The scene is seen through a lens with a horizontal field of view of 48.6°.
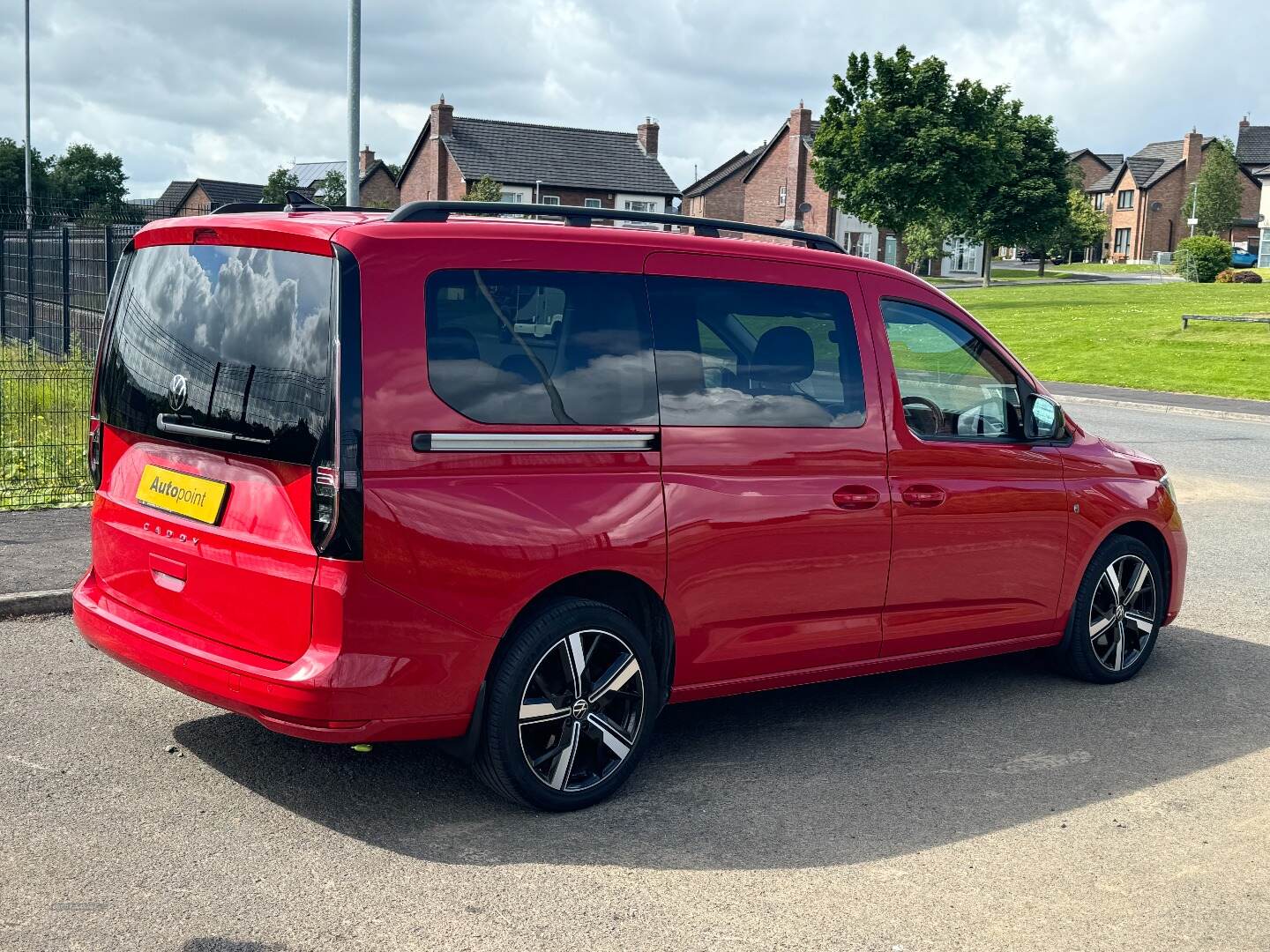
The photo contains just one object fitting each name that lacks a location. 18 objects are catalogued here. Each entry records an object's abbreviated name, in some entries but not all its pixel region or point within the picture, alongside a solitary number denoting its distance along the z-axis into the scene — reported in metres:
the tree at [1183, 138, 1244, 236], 98.62
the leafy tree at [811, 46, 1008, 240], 54.28
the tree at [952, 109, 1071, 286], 67.94
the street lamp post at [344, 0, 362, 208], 12.30
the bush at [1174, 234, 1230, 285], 64.62
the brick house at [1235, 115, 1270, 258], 109.06
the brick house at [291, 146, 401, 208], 95.50
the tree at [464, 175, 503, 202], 70.96
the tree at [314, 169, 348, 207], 76.67
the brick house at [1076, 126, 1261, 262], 114.69
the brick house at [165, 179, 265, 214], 101.94
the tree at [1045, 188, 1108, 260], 90.88
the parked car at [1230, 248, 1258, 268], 94.12
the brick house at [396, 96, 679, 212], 81.88
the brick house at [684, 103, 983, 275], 83.75
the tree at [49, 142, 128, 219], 90.06
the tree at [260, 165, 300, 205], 78.44
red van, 4.30
